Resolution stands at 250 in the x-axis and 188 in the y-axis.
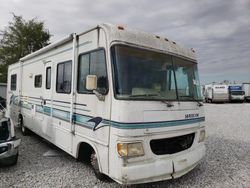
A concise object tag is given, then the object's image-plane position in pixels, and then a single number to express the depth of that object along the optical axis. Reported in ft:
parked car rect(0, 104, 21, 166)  14.11
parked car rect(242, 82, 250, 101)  107.14
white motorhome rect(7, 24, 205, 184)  10.56
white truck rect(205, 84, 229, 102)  98.37
